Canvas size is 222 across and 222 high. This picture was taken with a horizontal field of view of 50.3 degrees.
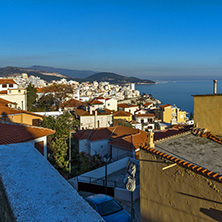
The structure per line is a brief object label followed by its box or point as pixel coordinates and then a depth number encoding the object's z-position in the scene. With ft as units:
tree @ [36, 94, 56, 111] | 135.03
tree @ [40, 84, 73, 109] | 141.69
